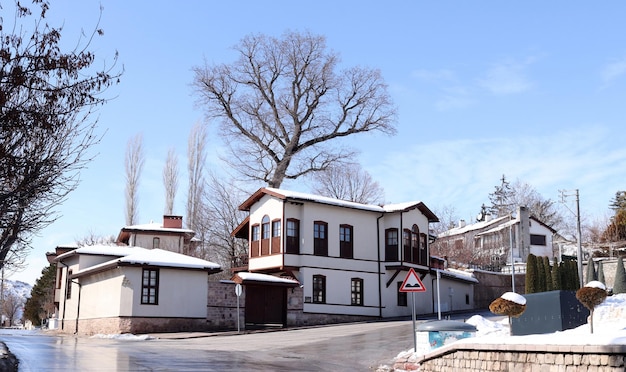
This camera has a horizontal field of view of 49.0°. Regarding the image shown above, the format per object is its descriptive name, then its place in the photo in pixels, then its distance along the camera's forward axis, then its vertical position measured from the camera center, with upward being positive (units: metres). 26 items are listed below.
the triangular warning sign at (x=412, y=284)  18.21 +0.50
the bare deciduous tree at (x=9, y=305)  135.95 -0.95
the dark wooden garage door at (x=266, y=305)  33.47 -0.15
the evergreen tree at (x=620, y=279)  35.81 +1.29
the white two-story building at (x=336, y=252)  35.78 +2.72
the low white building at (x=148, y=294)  30.84 +0.35
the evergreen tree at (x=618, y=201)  67.07 +10.47
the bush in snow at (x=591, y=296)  17.61 +0.20
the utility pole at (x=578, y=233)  38.38 +4.05
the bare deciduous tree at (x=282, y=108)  47.22 +13.28
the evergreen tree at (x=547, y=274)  35.06 +1.47
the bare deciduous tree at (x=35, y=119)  9.41 +2.64
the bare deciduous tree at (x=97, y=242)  63.44 +5.50
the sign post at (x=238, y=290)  29.97 +0.51
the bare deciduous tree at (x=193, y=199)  52.22 +7.70
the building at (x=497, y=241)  65.56 +6.13
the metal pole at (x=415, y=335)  18.45 -0.87
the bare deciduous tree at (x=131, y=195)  55.03 +8.42
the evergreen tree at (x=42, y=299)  62.88 +0.19
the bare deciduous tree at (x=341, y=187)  59.00 +9.96
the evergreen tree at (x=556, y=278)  35.50 +1.31
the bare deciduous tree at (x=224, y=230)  50.19 +5.27
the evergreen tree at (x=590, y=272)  38.43 +1.76
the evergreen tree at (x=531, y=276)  34.19 +1.36
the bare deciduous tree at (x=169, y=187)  54.16 +8.93
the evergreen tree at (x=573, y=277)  36.62 +1.42
